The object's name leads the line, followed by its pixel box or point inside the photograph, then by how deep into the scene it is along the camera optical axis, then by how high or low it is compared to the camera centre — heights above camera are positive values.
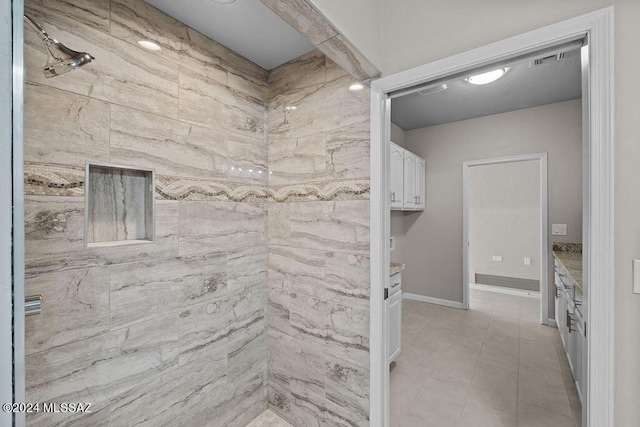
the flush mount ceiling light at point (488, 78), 2.51 +1.28
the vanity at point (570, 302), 1.90 -0.72
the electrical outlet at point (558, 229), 3.32 -0.19
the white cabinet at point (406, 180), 3.35 +0.46
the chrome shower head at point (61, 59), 0.96 +0.57
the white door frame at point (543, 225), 3.40 -0.14
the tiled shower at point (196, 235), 1.17 -0.13
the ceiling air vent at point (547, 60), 2.26 +1.32
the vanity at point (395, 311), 2.40 -0.87
